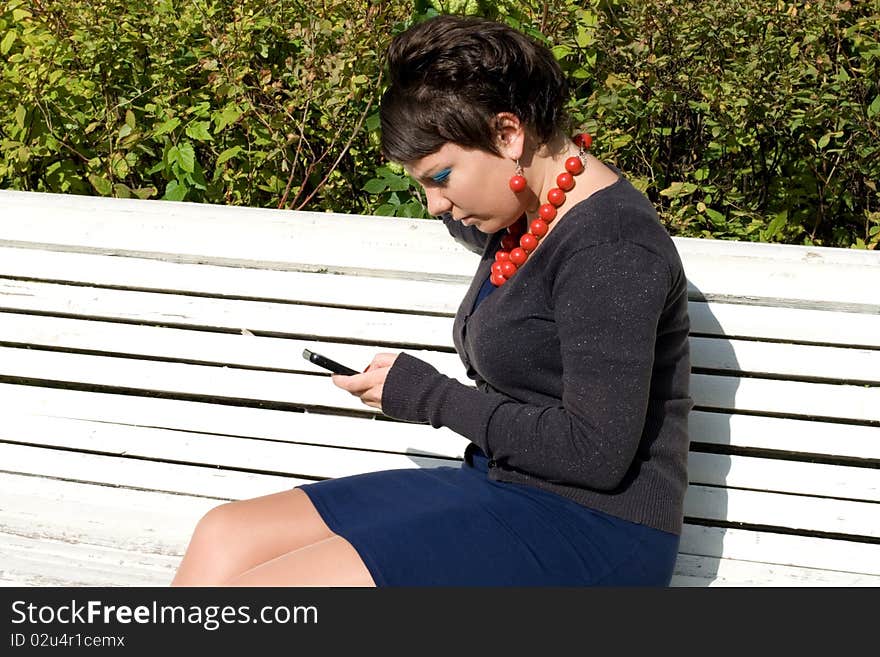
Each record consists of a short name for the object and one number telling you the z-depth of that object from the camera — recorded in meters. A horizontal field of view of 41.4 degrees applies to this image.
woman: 2.07
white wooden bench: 2.65
